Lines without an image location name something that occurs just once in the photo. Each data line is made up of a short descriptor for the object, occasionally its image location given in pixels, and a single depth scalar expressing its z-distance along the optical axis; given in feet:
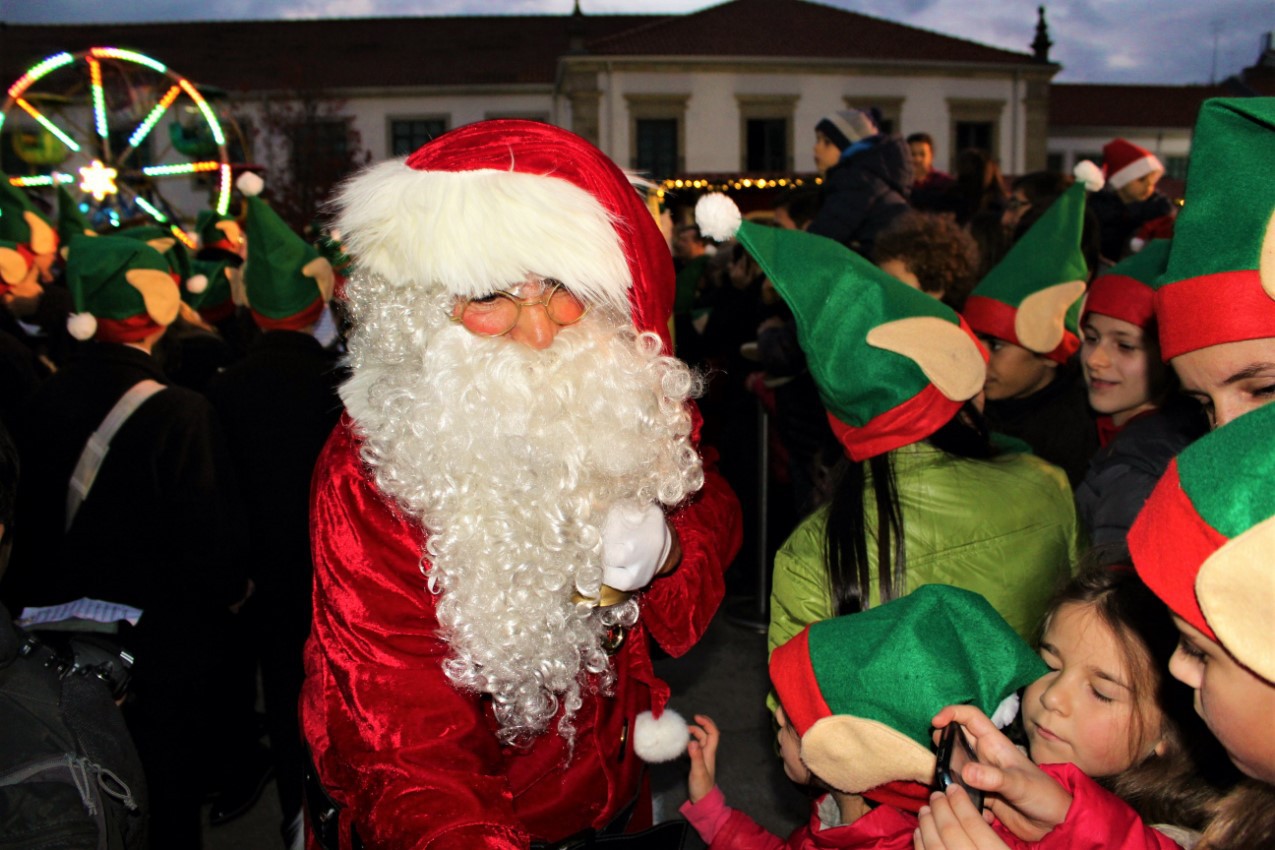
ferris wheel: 37.09
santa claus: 5.17
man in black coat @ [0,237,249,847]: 9.58
